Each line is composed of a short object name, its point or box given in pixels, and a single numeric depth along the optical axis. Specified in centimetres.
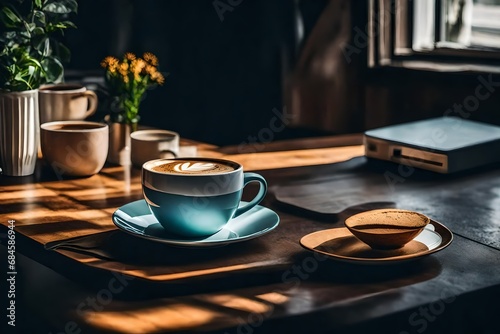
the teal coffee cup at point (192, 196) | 129
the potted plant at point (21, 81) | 161
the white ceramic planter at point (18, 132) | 161
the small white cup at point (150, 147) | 167
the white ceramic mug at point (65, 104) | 175
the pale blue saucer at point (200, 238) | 129
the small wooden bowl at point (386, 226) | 127
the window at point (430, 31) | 212
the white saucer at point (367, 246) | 125
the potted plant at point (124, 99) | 173
